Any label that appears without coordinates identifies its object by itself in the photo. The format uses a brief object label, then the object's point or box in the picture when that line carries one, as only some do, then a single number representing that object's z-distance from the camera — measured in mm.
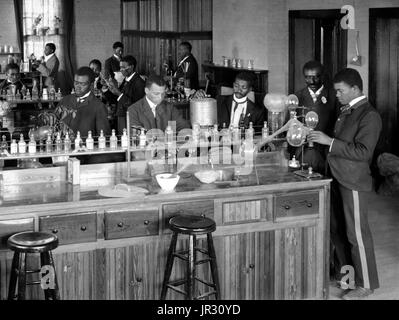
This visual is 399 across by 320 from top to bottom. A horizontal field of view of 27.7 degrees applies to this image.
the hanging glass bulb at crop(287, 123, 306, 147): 5914
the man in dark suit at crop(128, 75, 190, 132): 6734
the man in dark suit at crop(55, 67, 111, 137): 7059
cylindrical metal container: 6414
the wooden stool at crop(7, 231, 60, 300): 4605
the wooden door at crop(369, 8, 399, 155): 9633
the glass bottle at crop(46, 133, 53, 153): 5688
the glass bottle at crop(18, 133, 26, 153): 5598
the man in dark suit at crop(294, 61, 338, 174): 6641
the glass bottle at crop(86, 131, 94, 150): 5840
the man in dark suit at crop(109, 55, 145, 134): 9683
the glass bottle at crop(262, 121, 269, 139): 6500
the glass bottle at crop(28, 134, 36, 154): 5637
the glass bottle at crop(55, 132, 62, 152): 5743
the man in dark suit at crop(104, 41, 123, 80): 13719
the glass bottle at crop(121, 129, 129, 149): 5926
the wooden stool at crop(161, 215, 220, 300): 5020
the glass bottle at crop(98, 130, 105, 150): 5867
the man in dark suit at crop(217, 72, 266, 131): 7309
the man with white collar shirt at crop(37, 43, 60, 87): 13078
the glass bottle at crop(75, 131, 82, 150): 5754
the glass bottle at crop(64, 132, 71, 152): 5765
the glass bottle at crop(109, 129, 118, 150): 5875
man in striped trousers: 5766
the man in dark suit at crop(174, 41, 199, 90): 12375
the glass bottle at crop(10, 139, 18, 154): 5586
